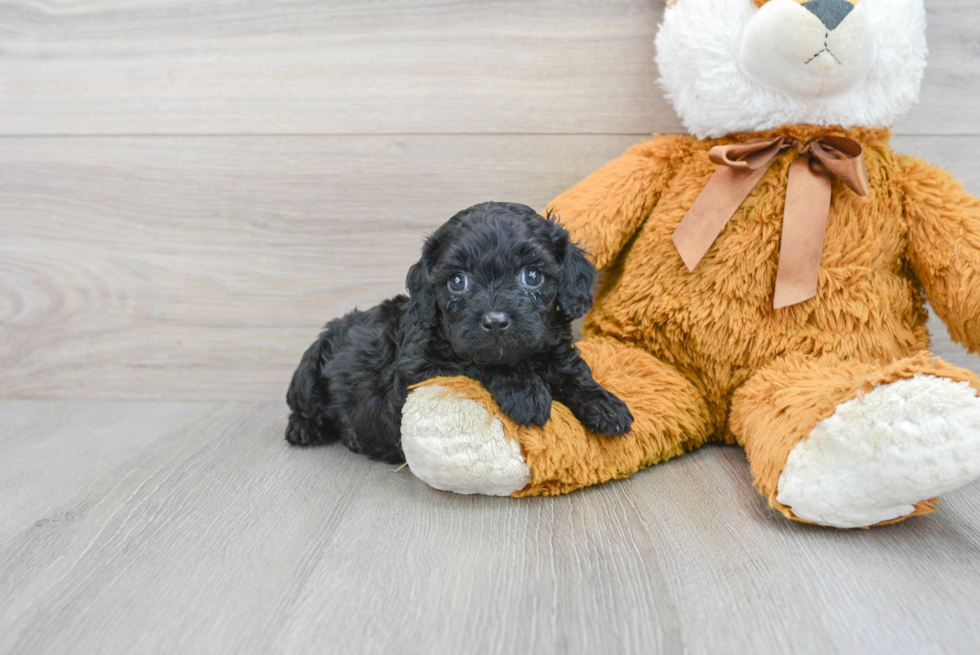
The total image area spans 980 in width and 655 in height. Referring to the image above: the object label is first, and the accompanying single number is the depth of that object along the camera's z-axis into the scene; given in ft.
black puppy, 1.73
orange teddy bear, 1.81
